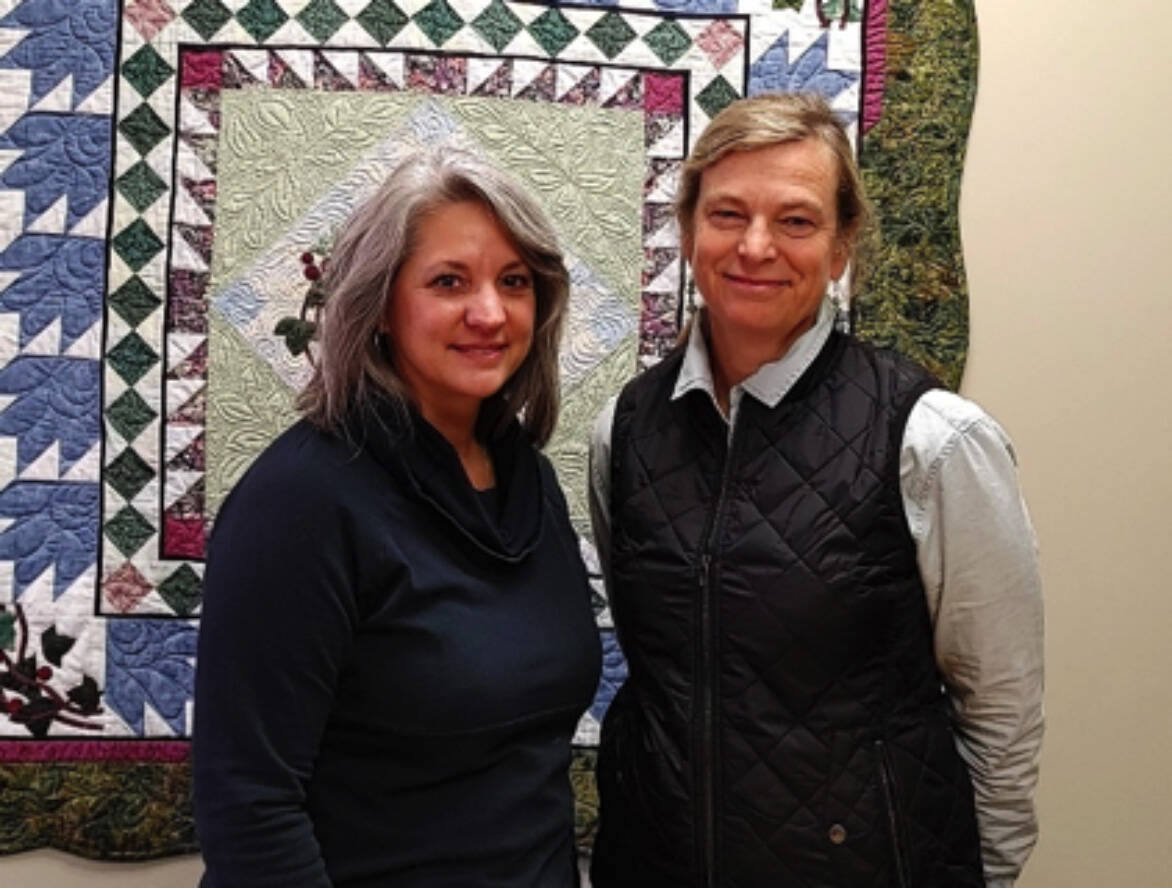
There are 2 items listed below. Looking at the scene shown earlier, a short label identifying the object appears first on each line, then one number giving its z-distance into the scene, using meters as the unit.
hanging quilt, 1.81
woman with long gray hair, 1.08
